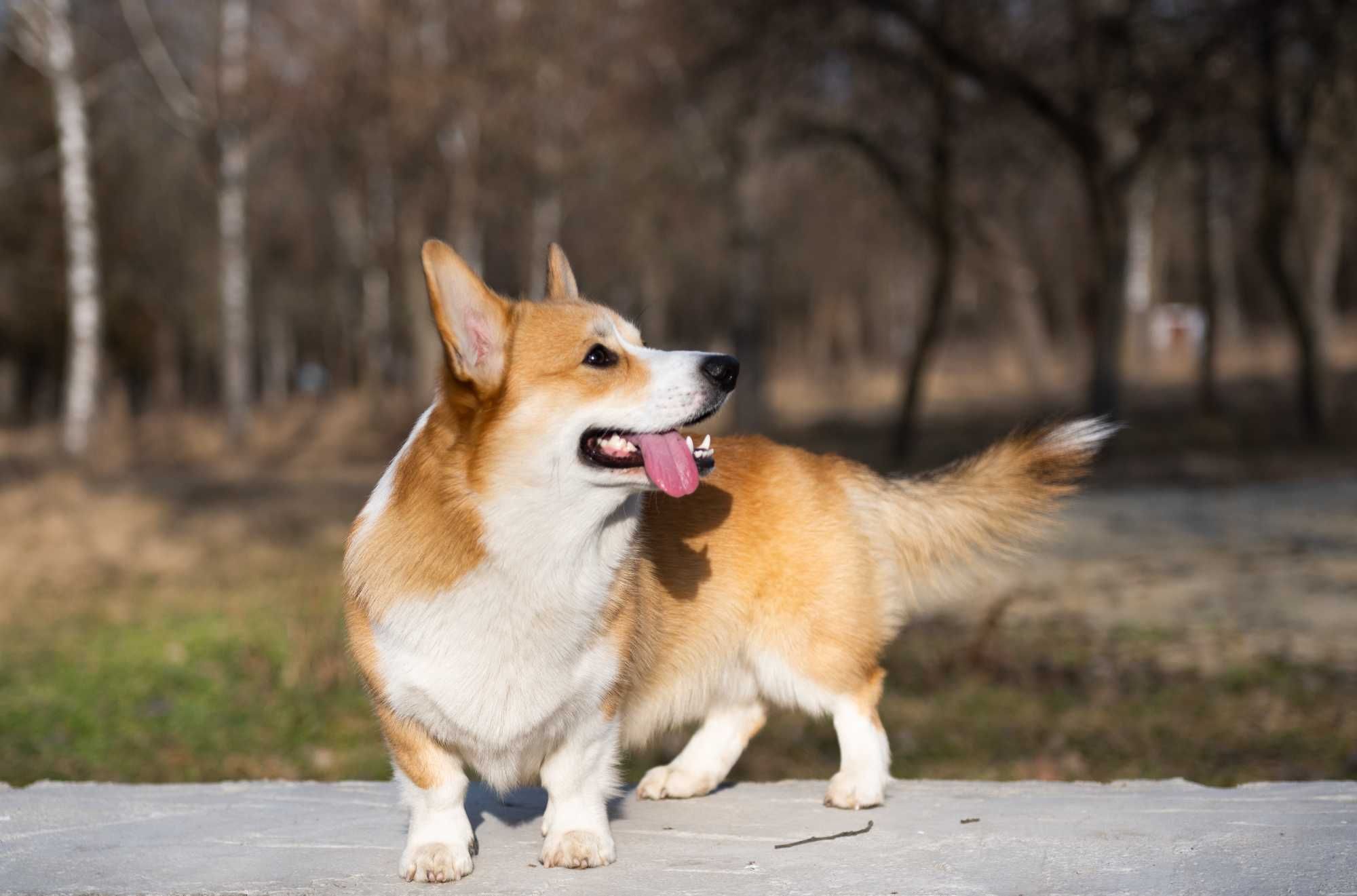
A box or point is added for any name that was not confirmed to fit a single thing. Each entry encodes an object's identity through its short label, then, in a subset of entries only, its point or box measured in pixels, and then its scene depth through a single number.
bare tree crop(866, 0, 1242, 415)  13.97
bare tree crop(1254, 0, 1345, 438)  14.66
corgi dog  3.01
